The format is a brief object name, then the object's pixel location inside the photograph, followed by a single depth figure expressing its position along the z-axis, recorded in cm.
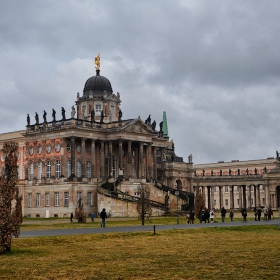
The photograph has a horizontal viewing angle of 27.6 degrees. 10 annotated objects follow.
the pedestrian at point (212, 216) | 6262
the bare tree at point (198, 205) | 6977
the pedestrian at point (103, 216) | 5261
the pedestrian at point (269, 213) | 6639
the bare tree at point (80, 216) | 6319
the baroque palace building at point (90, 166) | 8712
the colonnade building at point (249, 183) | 12681
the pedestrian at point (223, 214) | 6132
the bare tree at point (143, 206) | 6037
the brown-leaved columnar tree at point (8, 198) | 2869
